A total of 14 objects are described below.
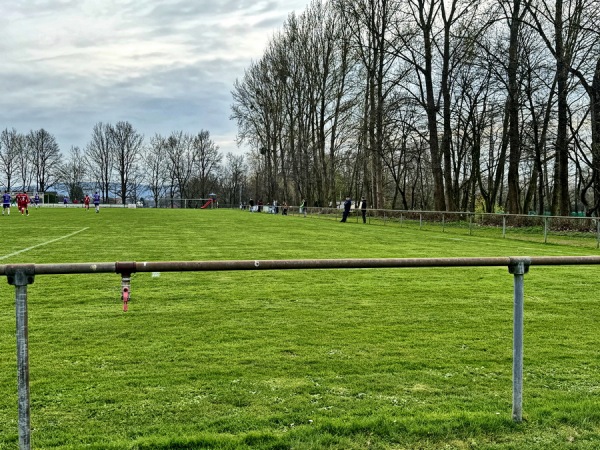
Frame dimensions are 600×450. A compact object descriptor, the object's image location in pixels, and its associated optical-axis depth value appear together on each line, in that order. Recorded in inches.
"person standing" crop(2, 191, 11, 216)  1800.0
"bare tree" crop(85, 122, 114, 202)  4146.2
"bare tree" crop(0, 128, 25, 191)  3764.8
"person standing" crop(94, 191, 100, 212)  2040.0
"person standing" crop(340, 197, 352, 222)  1494.8
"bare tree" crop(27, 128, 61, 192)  3818.9
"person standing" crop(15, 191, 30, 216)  1683.1
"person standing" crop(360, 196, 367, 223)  1472.2
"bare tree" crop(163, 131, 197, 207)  4397.1
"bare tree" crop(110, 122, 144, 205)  4163.4
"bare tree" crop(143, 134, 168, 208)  4397.1
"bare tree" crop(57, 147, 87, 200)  3973.9
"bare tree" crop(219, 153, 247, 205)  4729.3
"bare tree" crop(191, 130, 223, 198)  4397.1
